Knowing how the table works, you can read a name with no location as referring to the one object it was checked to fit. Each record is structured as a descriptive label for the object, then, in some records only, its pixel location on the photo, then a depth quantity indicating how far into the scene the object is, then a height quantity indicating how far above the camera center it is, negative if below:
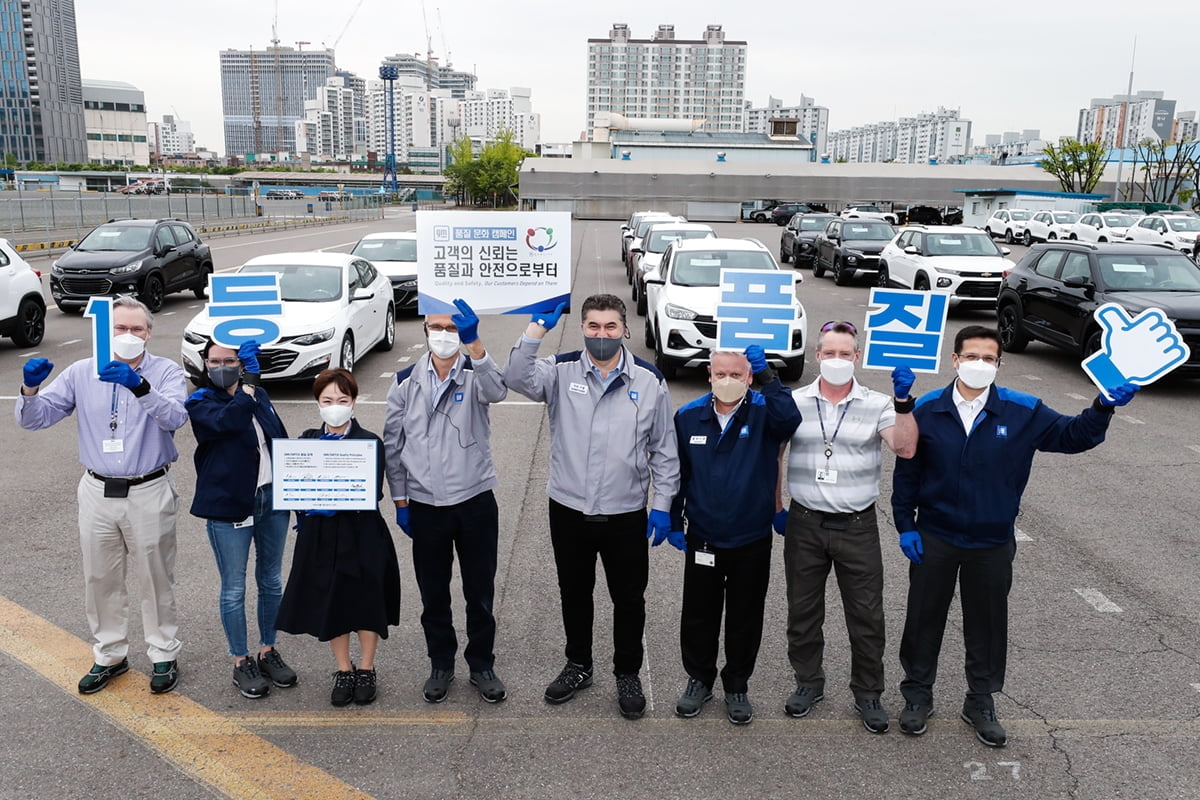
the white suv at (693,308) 11.87 -1.40
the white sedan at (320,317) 11.36 -1.60
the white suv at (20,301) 14.04 -1.72
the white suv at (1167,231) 32.78 -0.86
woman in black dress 4.41 -1.74
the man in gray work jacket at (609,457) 4.38 -1.21
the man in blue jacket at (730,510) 4.25 -1.41
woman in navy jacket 4.36 -1.41
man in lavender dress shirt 4.42 -1.35
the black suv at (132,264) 17.97 -1.47
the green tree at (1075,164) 66.94 +3.06
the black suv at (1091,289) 12.11 -1.14
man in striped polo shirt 4.29 -1.37
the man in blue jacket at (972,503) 4.15 -1.33
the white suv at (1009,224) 43.06 -0.88
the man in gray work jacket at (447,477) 4.45 -1.34
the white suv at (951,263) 18.16 -1.19
